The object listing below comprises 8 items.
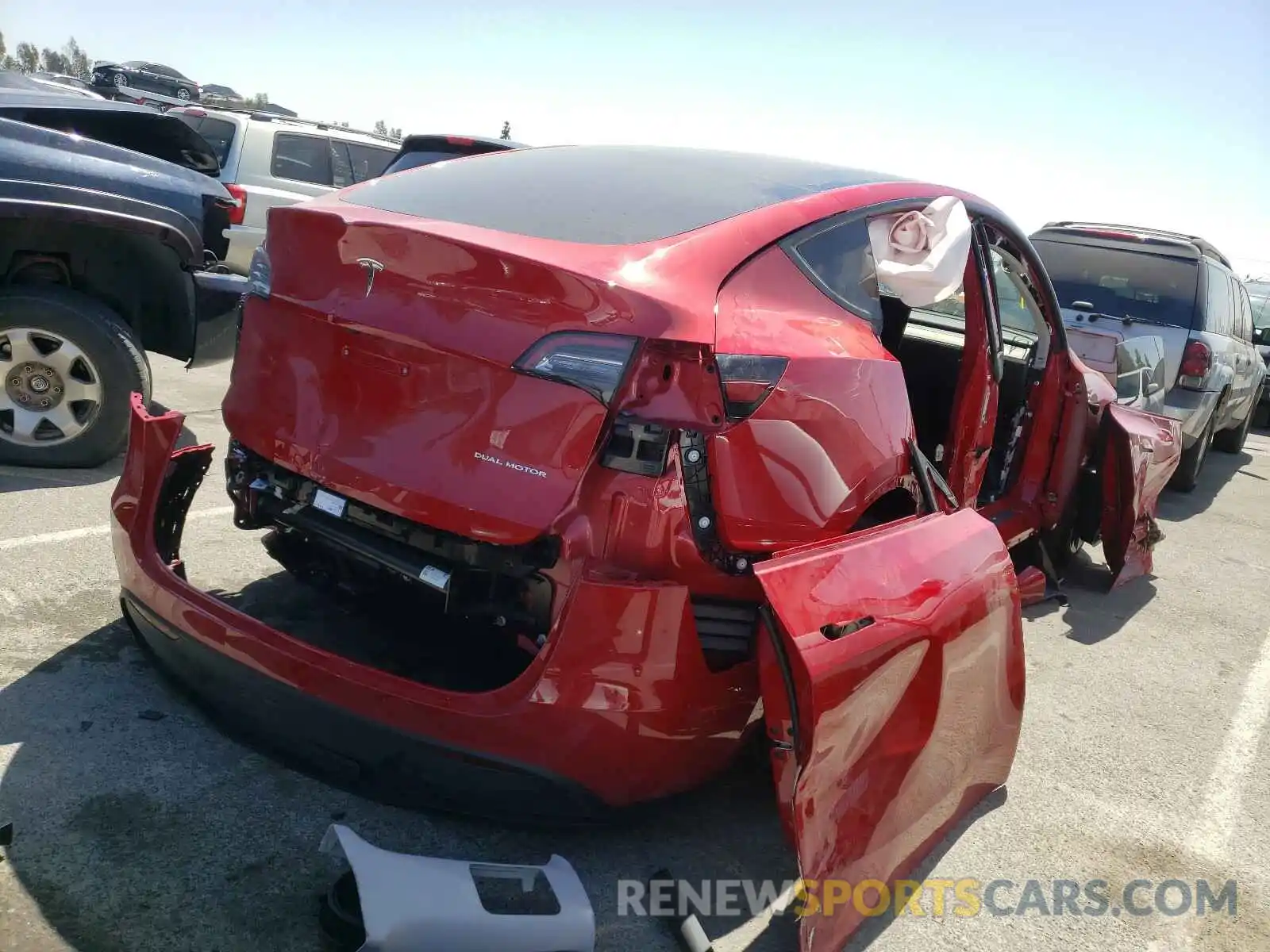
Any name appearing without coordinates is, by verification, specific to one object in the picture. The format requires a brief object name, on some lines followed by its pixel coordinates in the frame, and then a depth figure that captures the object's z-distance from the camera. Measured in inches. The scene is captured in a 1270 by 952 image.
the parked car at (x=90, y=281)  178.5
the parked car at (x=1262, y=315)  386.9
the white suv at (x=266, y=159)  374.0
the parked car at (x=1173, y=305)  302.8
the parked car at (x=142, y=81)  832.3
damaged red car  88.7
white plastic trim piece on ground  76.9
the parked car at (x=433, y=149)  285.1
